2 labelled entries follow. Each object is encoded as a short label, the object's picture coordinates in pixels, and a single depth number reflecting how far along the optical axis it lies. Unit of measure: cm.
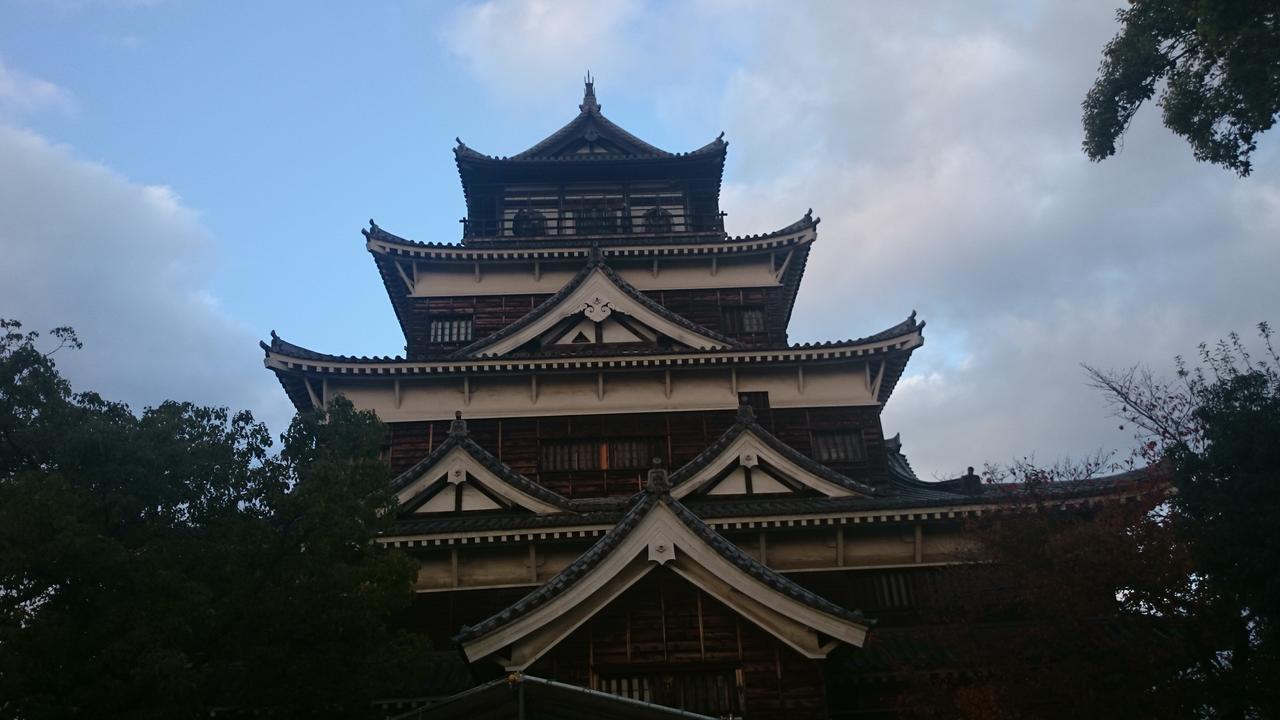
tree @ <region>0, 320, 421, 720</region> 907
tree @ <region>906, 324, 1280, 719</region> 1189
